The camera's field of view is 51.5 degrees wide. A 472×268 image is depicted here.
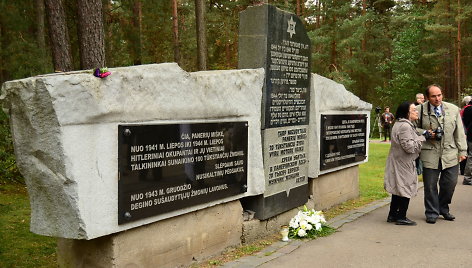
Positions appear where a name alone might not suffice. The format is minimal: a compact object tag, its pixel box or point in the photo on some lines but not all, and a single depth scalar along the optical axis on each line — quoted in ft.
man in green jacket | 21.67
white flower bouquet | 19.57
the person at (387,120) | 81.96
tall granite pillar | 19.01
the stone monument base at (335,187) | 24.31
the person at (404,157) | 20.69
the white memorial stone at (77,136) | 11.76
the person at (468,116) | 33.09
